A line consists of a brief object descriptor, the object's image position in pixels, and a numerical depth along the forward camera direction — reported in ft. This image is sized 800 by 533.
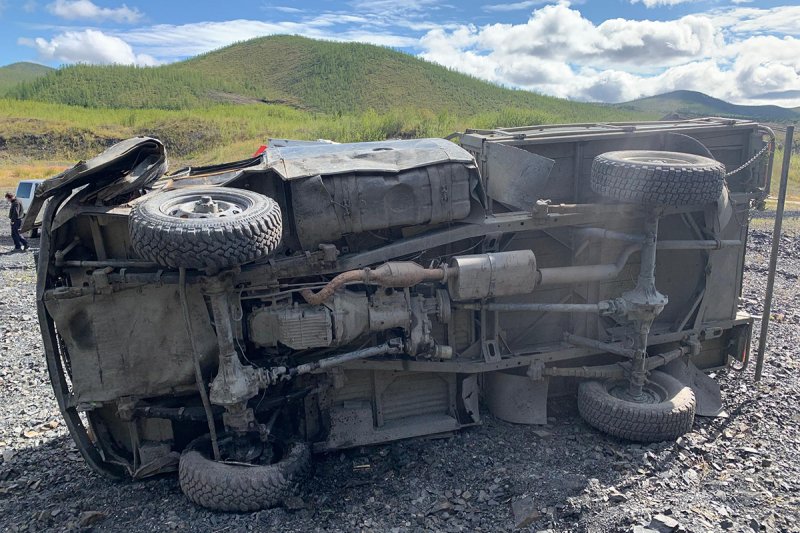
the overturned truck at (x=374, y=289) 14.43
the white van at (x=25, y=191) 54.95
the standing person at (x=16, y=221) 46.06
